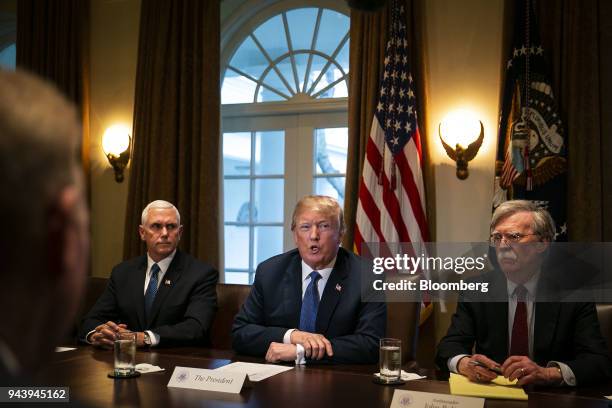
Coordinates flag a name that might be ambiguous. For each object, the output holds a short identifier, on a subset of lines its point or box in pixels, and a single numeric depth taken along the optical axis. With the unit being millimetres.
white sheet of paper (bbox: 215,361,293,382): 2045
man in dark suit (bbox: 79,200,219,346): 3252
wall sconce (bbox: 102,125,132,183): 5391
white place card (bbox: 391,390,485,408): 1611
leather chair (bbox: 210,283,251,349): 3342
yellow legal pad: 1786
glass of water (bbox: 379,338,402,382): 1978
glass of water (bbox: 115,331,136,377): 2010
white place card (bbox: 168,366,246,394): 1828
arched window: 5078
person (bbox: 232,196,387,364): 2621
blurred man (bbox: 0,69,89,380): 442
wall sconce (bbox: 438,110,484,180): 4312
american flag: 4207
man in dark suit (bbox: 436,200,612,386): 2297
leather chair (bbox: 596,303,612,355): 2562
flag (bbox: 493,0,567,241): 3939
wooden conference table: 1705
